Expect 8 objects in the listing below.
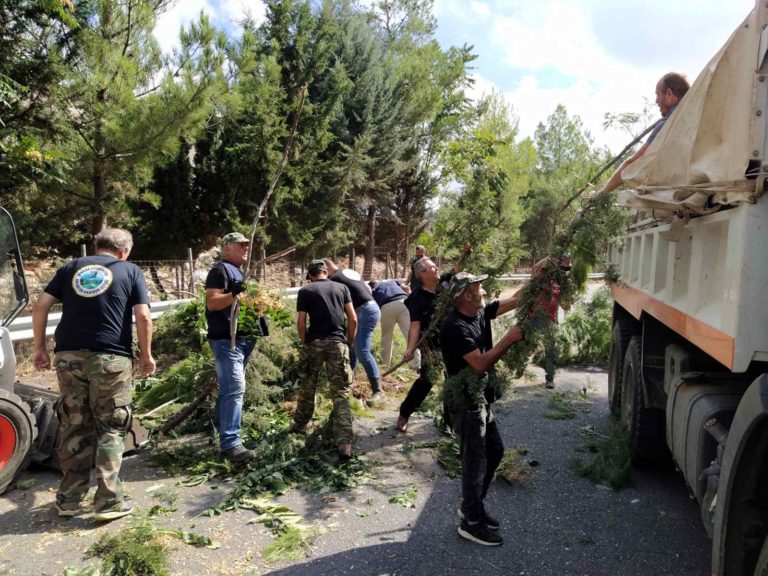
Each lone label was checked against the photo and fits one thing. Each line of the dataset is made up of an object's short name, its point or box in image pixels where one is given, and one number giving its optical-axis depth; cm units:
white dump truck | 225
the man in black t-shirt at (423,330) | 575
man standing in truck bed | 428
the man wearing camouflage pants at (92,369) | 407
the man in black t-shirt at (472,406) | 371
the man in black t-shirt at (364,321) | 715
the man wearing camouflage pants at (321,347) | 549
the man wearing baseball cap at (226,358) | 500
